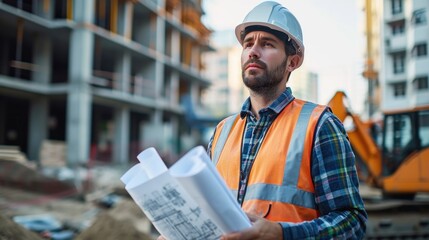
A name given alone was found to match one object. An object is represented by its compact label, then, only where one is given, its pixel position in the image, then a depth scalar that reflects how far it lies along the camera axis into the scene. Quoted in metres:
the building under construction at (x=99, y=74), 15.99
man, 1.21
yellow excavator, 6.31
